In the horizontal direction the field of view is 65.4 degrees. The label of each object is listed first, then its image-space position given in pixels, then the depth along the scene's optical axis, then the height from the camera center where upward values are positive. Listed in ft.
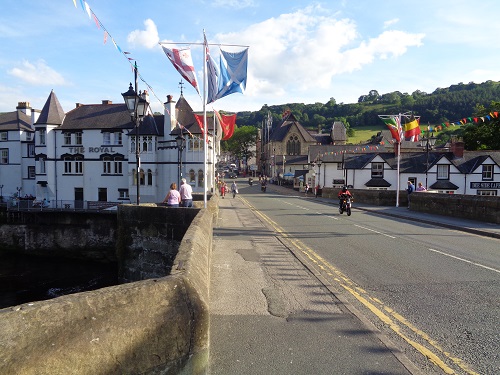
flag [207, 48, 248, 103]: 48.06 +12.27
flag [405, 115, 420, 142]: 85.00 +9.21
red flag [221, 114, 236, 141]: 66.92 +7.97
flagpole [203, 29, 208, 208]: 50.13 +11.37
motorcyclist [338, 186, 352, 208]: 74.79 -4.44
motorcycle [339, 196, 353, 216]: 73.12 -6.51
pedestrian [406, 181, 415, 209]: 84.34 -3.79
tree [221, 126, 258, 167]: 390.83 +29.18
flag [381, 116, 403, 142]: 87.97 +10.53
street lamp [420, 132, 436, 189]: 144.52 +0.76
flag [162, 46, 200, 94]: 47.16 +13.02
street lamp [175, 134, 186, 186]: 78.84 +5.49
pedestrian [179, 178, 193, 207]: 48.88 -3.49
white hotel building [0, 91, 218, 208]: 140.26 +5.39
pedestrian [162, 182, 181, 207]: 46.14 -3.44
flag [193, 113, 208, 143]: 65.40 +8.67
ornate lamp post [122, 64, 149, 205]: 47.61 +7.91
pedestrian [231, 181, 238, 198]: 134.92 -6.70
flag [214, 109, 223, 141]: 123.54 +11.68
